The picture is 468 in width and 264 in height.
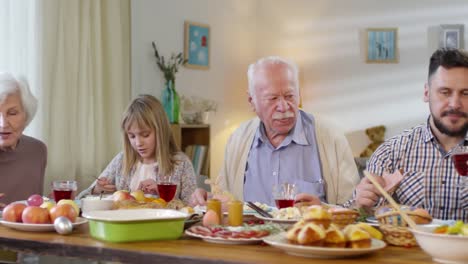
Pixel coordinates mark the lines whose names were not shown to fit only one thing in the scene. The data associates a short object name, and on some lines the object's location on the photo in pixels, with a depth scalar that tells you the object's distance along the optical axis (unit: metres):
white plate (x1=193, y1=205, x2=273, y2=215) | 2.49
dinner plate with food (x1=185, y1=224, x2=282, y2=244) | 1.90
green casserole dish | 1.91
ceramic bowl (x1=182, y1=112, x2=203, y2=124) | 5.76
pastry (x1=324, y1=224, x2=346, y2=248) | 1.69
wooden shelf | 5.87
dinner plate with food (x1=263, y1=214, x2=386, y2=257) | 1.66
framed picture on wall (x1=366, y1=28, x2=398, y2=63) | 6.37
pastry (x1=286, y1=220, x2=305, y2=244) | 1.73
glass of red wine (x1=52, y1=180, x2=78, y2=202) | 2.64
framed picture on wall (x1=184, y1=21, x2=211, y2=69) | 5.89
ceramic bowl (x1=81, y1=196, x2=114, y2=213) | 2.34
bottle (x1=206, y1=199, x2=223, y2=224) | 2.26
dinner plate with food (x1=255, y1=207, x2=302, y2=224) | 2.17
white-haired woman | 3.14
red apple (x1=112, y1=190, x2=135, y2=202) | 2.44
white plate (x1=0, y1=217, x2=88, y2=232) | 2.13
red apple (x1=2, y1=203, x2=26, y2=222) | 2.20
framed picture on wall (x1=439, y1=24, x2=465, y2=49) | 6.09
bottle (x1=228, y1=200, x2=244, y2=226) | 2.15
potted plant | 5.44
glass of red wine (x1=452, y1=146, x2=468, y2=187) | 2.23
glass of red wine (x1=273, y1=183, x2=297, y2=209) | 2.50
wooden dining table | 1.68
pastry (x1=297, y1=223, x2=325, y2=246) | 1.69
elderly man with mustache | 3.24
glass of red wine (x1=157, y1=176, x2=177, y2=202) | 2.72
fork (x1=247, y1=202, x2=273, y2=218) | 2.30
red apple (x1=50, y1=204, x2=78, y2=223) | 2.17
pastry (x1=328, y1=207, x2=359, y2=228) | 2.02
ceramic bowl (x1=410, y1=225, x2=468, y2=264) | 1.59
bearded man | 2.76
